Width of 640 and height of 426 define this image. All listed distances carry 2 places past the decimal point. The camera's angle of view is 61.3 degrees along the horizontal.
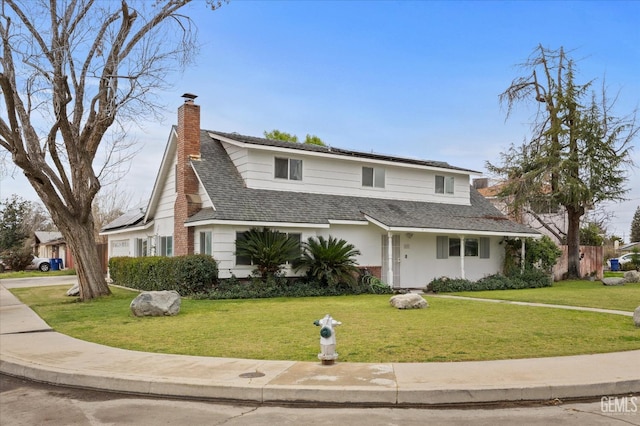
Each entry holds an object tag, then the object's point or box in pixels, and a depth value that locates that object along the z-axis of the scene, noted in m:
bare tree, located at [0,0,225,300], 16.22
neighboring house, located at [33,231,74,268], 46.63
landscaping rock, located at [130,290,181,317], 13.14
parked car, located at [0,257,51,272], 43.47
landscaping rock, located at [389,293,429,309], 14.21
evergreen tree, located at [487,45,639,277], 27.17
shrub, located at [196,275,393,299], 17.92
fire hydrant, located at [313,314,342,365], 7.51
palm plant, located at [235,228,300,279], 18.50
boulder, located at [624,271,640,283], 26.45
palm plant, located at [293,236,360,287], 19.53
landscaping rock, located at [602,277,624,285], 24.80
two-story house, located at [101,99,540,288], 19.83
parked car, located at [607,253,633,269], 41.34
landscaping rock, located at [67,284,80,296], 19.50
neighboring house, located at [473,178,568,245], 29.39
